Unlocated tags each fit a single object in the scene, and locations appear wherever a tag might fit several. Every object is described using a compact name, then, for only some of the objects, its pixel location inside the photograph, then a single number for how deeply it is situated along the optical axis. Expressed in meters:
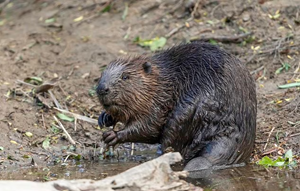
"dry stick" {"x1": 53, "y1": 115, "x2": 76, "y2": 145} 14.20
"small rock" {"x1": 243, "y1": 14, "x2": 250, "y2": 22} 18.00
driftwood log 8.76
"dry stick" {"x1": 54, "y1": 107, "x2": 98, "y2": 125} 14.60
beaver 12.56
